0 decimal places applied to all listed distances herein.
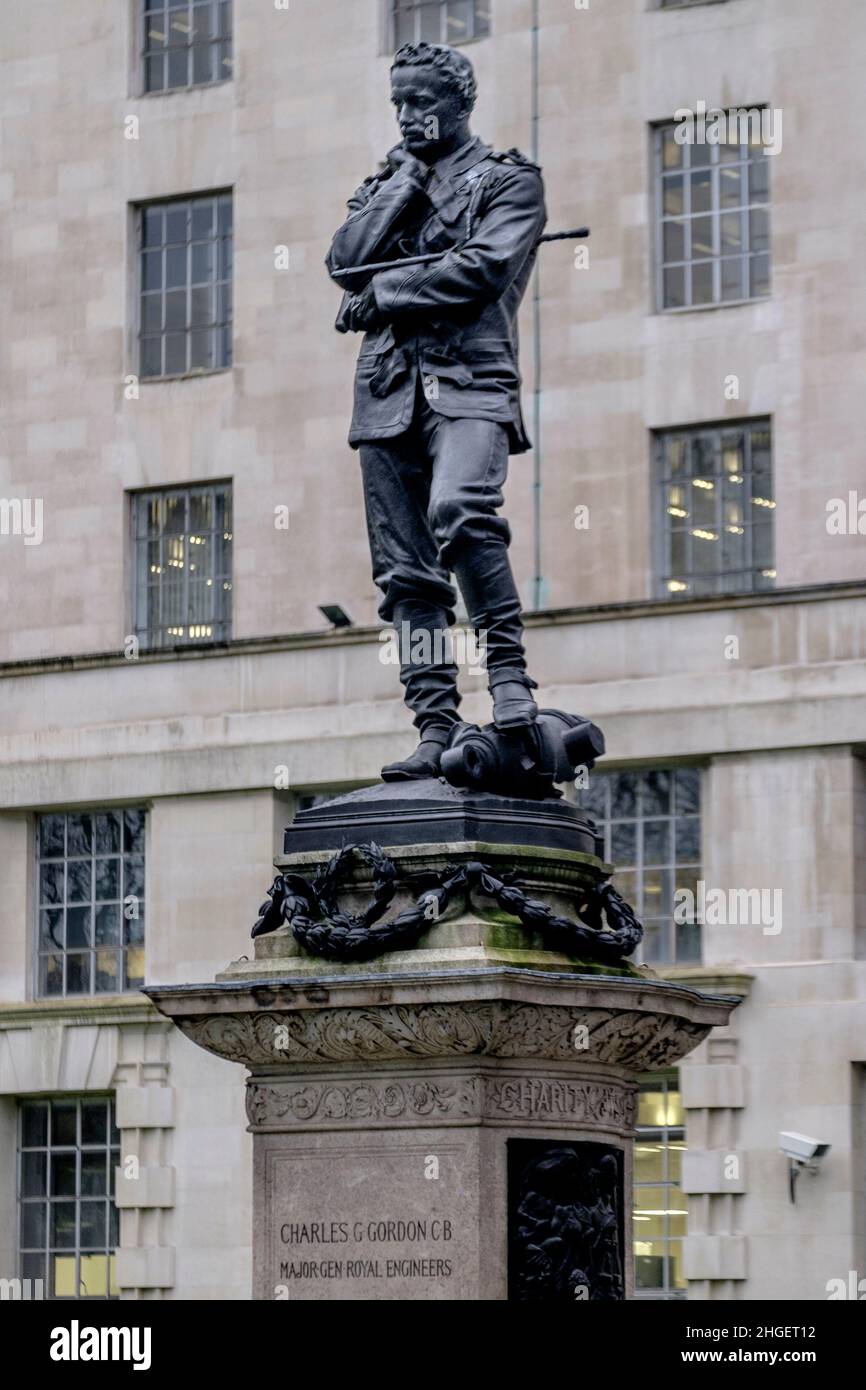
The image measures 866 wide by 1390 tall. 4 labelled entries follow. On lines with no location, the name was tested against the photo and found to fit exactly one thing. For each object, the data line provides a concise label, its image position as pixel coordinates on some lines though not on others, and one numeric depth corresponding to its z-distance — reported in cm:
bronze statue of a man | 1680
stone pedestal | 1558
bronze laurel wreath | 1581
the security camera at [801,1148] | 3781
